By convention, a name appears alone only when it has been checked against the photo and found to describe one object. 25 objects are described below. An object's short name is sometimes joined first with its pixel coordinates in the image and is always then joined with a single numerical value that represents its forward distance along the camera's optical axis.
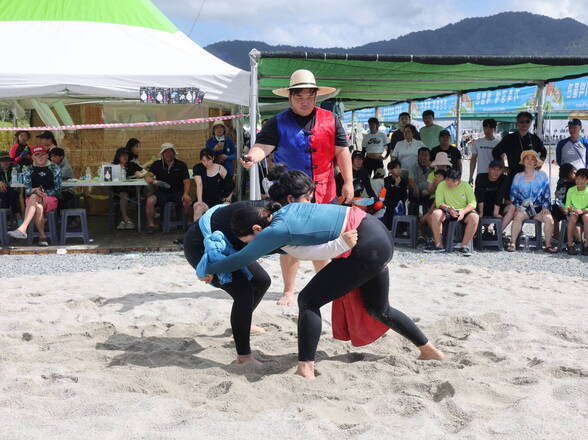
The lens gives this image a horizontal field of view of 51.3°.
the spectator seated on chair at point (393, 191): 8.02
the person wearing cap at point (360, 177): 8.10
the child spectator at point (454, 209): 7.21
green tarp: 6.87
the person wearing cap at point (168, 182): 8.45
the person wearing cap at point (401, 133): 10.15
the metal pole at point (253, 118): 6.68
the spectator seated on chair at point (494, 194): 7.66
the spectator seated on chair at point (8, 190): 8.41
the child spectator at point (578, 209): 7.16
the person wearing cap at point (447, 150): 8.75
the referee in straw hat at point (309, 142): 4.30
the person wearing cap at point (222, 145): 8.96
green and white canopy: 6.92
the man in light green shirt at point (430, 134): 10.15
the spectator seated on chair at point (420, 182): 8.34
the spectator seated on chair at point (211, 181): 7.78
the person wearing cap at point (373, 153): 9.33
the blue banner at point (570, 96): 12.27
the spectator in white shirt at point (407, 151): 8.96
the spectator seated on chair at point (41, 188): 7.32
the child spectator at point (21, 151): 8.56
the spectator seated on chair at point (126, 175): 8.66
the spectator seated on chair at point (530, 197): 7.44
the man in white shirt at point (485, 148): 8.91
